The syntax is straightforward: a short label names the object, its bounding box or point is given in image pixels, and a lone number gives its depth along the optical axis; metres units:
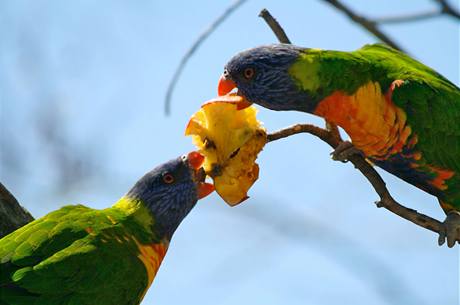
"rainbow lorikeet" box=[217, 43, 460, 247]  7.89
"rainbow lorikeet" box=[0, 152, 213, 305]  6.92
